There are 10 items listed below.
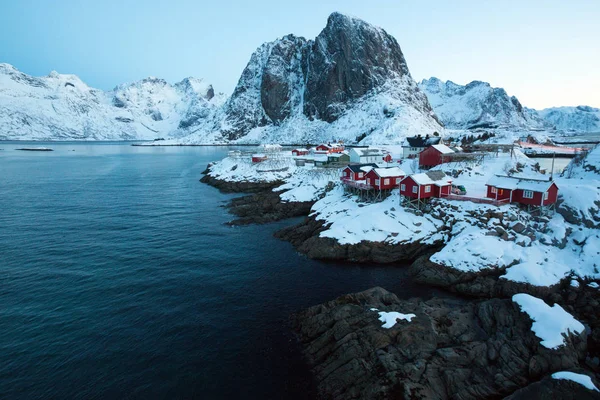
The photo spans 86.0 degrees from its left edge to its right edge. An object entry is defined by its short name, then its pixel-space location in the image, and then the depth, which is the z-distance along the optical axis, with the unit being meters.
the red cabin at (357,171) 57.31
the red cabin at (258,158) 96.75
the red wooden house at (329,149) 119.84
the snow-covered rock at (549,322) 18.83
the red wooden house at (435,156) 61.44
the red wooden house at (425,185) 43.97
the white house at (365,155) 84.38
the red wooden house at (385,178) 50.22
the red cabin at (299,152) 118.12
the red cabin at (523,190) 38.66
